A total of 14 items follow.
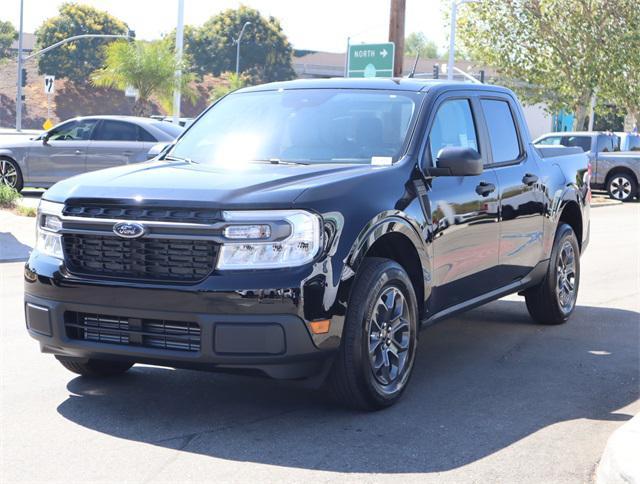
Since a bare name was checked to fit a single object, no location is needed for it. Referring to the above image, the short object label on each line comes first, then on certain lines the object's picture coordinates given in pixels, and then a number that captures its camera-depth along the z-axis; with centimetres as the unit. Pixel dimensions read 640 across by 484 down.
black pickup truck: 518
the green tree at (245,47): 9062
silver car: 1906
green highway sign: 2139
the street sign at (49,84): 4659
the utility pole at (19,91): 5986
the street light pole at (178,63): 2875
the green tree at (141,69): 3209
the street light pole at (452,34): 3828
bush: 1683
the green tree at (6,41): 9988
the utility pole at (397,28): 2009
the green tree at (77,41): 8056
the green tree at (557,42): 3584
